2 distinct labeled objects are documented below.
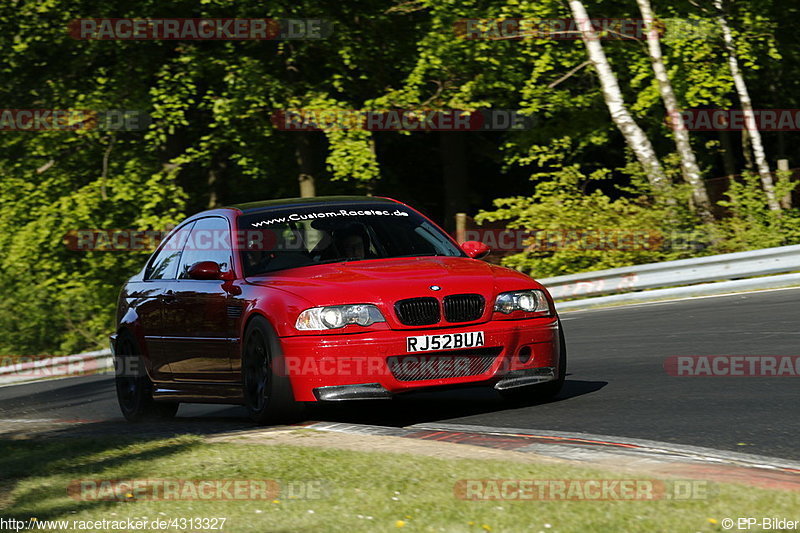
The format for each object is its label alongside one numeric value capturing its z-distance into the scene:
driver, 17.87
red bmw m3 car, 15.70
